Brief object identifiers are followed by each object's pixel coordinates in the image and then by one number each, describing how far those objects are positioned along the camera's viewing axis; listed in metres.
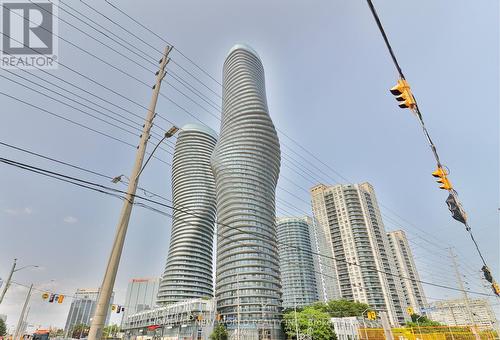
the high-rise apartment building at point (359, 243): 119.00
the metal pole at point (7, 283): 29.02
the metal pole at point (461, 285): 38.24
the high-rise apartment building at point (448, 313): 62.06
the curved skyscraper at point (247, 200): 83.00
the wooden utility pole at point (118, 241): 7.89
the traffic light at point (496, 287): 27.96
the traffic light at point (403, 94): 6.79
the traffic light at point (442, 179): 9.20
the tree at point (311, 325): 53.52
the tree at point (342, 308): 92.36
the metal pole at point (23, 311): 34.69
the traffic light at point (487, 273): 22.40
